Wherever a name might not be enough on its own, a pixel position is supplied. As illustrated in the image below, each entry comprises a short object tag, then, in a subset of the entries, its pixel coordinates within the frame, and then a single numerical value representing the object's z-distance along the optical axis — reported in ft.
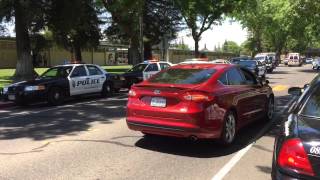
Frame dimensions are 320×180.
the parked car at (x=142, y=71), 74.69
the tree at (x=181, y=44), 454.81
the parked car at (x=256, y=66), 102.83
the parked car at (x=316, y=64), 180.82
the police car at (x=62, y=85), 52.75
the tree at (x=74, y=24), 86.06
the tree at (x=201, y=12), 134.92
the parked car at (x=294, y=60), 255.68
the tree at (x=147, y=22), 106.73
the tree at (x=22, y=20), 79.51
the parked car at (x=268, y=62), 154.30
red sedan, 26.76
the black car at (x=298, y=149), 13.39
